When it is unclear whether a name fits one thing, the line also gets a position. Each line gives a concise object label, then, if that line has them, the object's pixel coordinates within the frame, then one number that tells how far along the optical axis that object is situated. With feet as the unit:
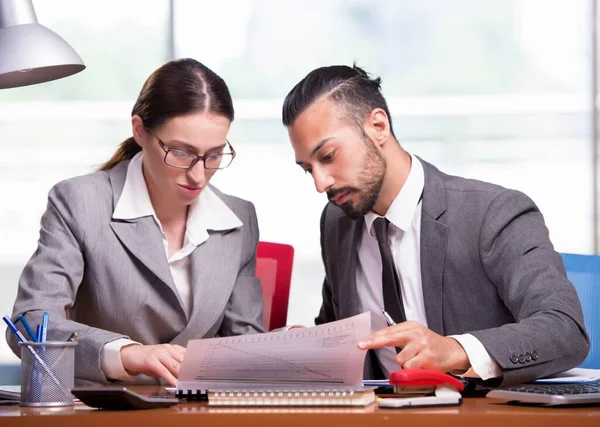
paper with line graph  8.43
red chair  12.06
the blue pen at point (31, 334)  8.74
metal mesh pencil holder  8.51
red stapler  8.20
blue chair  11.17
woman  10.91
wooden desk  7.82
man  10.50
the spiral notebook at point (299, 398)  8.20
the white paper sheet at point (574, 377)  9.22
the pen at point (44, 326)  8.70
